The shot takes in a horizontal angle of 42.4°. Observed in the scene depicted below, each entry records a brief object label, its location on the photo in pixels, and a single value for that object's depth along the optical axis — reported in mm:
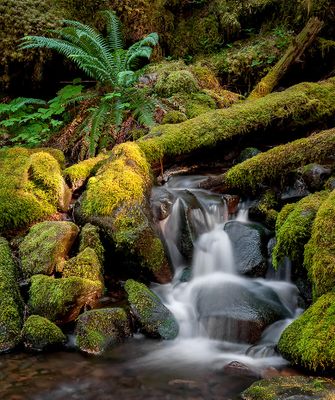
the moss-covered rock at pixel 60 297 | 3609
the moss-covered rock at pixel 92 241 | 4344
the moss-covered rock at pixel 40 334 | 3400
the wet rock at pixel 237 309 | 3639
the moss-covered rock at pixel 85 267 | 3980
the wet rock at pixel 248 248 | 4391
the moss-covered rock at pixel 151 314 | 3686
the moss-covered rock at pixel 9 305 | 3422
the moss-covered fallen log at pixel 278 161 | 5141
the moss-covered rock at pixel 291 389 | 2508
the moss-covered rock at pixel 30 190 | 4719
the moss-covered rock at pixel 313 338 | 2842
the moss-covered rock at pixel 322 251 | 3240
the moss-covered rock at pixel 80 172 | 5426
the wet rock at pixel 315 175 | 4652
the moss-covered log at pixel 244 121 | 6016
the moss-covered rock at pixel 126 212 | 4363
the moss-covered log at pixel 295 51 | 7840
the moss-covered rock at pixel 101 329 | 3439
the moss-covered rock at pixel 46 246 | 4051
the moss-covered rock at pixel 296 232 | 3801
